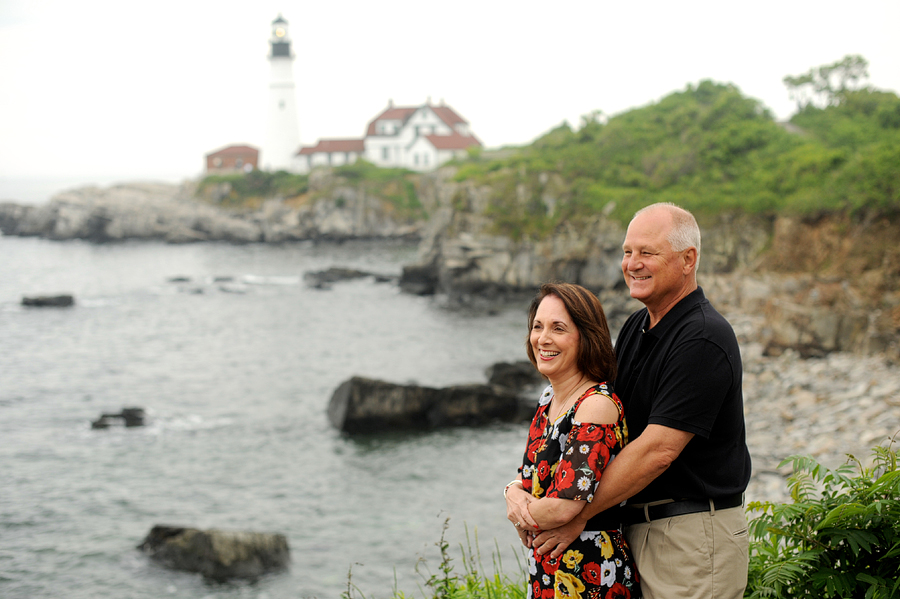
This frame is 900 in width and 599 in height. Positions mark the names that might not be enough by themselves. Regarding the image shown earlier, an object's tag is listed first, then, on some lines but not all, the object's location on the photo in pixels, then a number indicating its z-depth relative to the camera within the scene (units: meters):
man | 2.83
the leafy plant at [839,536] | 3.30
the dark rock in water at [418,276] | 46.57
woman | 2.88
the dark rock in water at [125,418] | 22.19
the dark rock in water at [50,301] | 46.34
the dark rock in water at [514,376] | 23.28
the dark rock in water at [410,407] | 20.17
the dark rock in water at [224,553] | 12.92
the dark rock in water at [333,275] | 51.69
